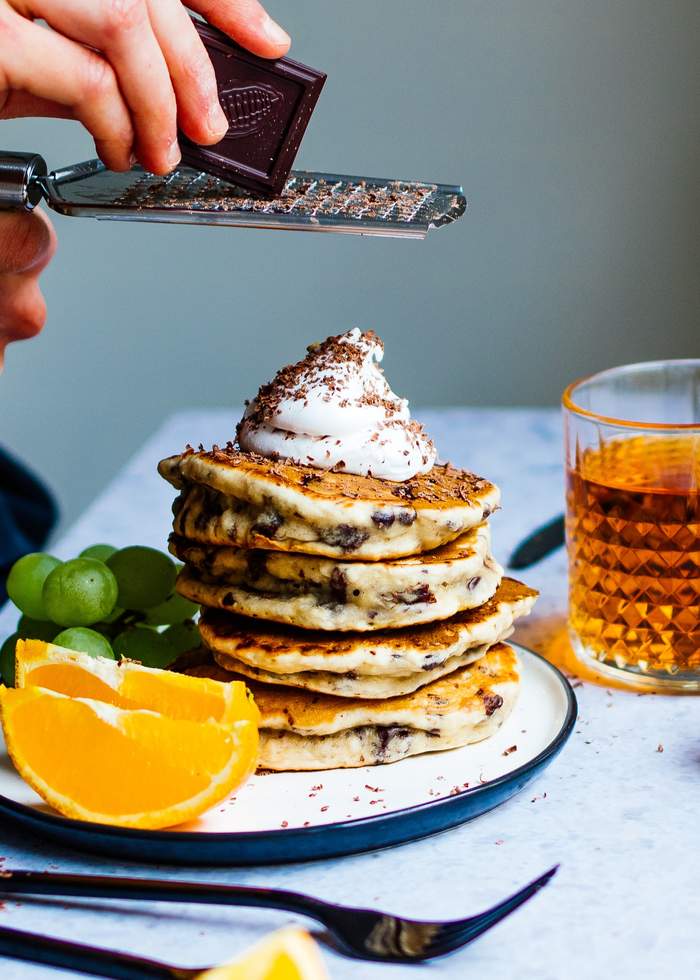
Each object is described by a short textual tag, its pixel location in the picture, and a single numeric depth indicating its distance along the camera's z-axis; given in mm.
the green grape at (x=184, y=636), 665
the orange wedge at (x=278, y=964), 495
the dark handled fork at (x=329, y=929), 515
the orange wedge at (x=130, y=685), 566
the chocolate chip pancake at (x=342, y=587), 581
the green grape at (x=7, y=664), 641
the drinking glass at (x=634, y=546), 645
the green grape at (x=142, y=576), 657
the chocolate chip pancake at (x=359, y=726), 584
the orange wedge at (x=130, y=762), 552
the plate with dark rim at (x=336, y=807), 547
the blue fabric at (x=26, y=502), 964
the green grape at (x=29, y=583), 649
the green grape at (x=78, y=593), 634
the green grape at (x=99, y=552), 678
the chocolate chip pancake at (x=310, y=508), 579
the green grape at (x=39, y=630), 655
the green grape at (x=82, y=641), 623
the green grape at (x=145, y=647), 647
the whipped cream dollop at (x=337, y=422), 608
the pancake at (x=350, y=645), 579
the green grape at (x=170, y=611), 671
